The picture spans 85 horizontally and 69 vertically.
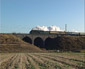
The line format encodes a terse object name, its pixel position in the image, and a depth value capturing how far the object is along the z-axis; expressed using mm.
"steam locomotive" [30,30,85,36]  72647
